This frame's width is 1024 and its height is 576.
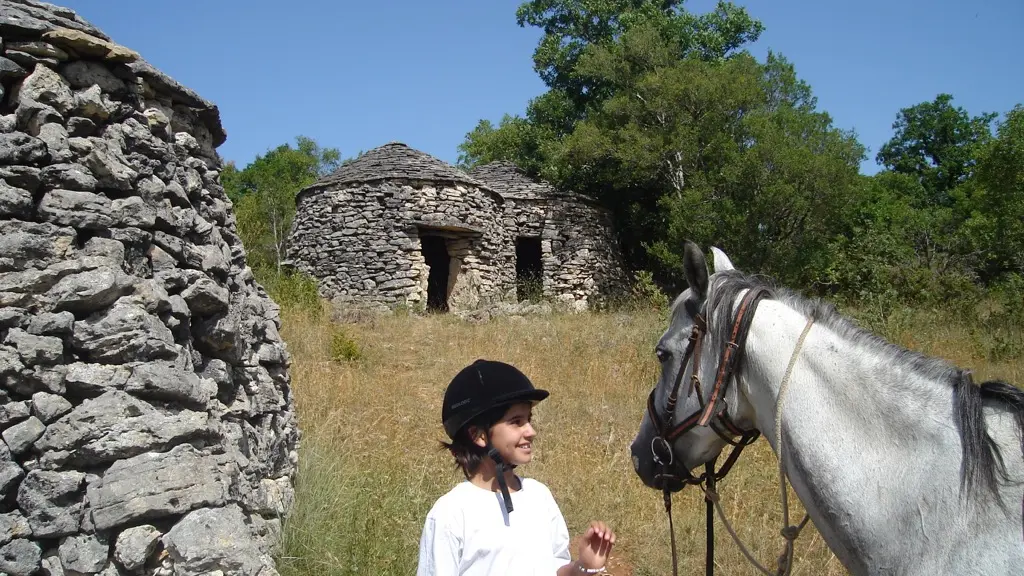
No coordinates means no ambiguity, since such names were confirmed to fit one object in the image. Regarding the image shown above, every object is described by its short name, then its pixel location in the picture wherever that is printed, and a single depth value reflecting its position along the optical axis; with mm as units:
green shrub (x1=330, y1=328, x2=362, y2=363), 9966
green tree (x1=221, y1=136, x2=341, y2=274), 18281
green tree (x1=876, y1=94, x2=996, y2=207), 29594
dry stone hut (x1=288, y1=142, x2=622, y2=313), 15844
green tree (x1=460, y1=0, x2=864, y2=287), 15305
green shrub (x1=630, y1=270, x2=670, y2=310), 13759
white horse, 1921
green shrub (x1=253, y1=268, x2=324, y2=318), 12945
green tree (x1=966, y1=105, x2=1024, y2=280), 13133
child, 2137
